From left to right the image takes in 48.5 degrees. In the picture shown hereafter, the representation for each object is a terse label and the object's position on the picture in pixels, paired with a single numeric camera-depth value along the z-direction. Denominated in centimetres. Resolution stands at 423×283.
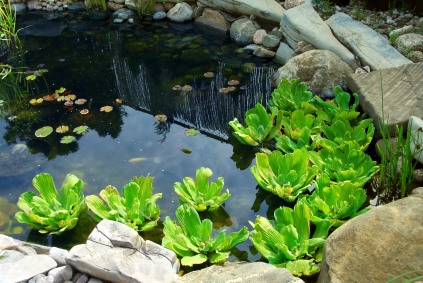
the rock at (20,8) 596
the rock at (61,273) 224
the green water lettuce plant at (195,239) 237
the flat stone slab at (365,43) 370
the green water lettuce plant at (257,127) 329
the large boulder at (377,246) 182
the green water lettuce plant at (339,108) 333
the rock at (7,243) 238
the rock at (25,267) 216
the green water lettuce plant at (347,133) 308
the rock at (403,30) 405
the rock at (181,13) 554
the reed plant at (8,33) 482
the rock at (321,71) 380
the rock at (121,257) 217
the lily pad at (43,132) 356
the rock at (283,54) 449
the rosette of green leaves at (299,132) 314
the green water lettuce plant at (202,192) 270
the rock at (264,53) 470
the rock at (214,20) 531
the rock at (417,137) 270
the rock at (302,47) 428
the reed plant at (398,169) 260
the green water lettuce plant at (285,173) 275
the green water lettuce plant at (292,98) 352
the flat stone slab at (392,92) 305
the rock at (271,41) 470
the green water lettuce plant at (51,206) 259
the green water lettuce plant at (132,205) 259
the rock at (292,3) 484
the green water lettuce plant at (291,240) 224
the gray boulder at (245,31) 497
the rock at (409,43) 379
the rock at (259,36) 488
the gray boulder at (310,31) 401
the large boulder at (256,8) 485
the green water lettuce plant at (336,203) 250
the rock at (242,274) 192
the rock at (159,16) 564
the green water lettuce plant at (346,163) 277
